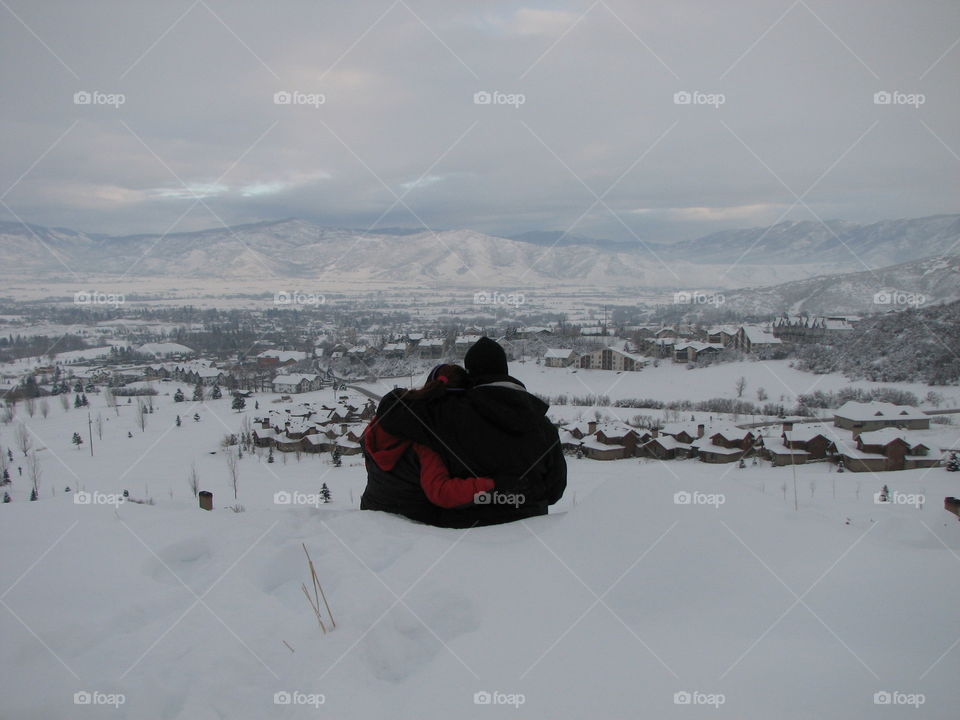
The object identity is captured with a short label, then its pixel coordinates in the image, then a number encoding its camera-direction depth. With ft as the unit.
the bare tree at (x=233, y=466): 49.97
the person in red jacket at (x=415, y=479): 9.87
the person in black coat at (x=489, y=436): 9.94
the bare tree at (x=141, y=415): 68.33
